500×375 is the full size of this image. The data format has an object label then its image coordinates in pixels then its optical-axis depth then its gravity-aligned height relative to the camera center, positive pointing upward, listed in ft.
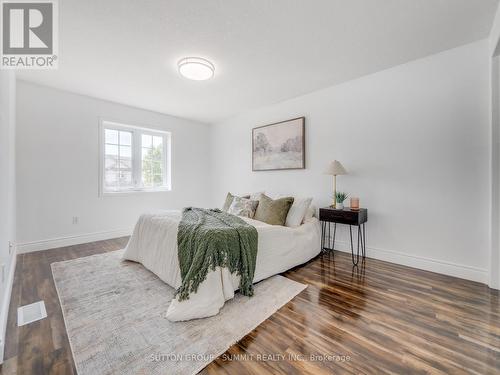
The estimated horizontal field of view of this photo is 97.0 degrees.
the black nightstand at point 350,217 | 8.89 -1.28
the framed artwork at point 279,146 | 12.21 +2.43
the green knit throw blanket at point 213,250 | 5.89 -1.86
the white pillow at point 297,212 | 10.00 -1.17
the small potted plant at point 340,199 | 9.66 -0.53
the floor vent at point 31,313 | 5.49 -3.35
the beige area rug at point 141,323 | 4.27 -3.34
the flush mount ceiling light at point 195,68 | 8.42 +4.59
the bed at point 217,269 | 5.71 -2.53
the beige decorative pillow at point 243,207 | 10.43 -1.00
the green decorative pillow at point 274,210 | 9.59 -1.07
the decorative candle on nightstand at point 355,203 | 9.45 -0.69
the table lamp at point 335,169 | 9.70 +0.79
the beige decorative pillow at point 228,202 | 11.83 -0.85
